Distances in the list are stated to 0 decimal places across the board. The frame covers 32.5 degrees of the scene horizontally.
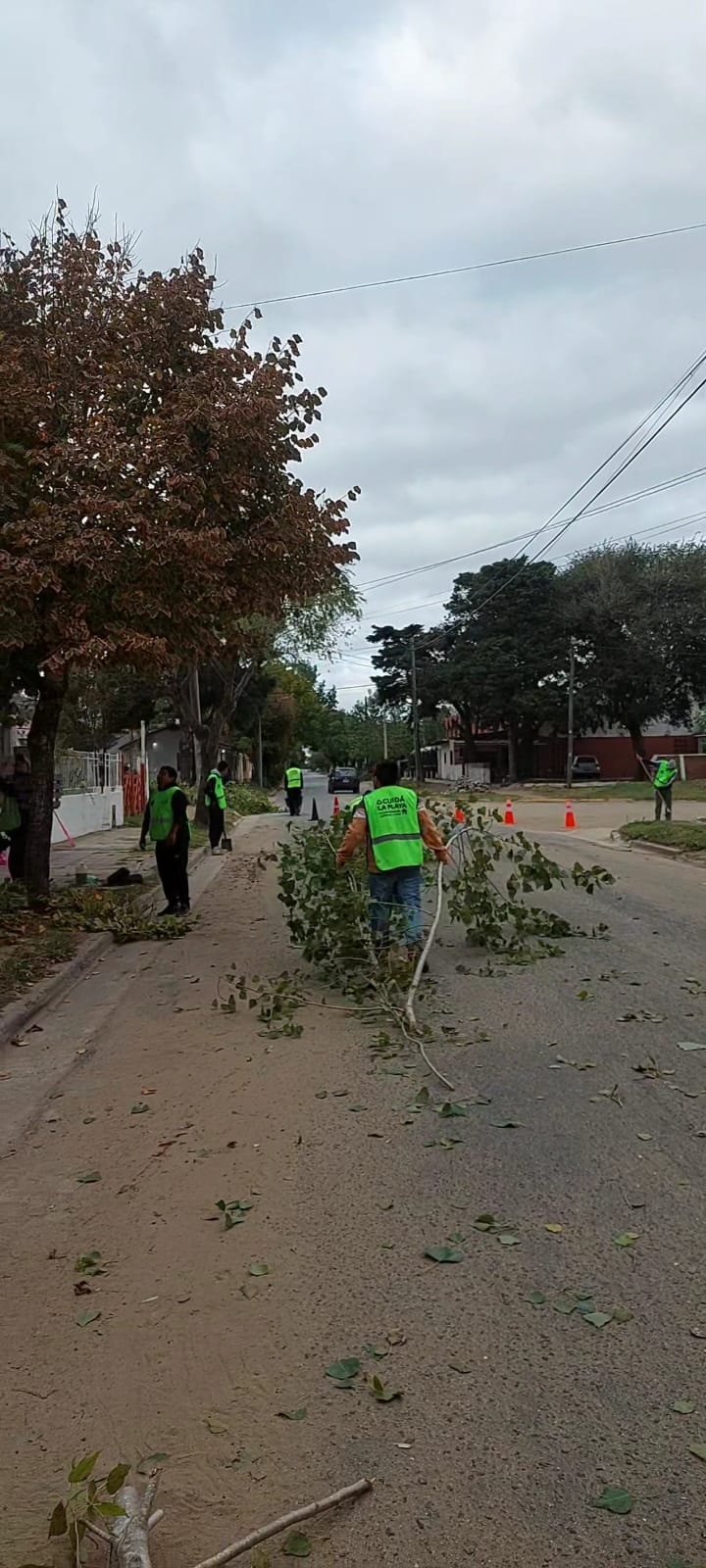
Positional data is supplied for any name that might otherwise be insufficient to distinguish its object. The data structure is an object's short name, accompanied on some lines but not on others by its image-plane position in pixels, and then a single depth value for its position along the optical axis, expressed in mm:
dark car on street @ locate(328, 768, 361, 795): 63375
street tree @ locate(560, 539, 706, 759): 59719
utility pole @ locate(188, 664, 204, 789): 36062
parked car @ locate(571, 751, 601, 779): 63938
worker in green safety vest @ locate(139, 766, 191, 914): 13266
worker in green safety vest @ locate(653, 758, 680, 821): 25516
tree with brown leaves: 11492
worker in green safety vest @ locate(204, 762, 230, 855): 20797
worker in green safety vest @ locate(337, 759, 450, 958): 9242
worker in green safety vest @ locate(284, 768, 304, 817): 34062
